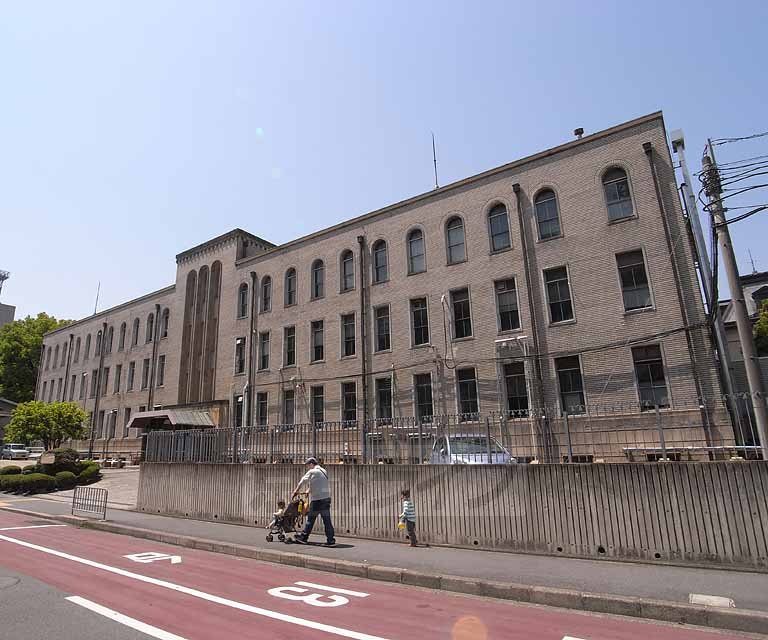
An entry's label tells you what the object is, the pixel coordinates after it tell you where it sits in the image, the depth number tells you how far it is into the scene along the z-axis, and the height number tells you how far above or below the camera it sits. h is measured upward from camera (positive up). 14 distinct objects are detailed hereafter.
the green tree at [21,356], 60.22 +12.86
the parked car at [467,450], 10.46 -0.06
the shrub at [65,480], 25.61 -0.89
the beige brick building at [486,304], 17.92 +6.47
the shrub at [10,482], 24.64 -0.86
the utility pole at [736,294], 8.40 +2.57
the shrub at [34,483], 24.48 -0.96
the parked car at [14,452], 45.38 +1.07
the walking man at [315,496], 10.75 -0.93
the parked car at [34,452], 45.81 +1.10
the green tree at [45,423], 33.78 +2.72
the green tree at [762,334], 30.69 +6.35
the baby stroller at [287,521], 11.19 -1.48
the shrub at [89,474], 26.92 -0.71
